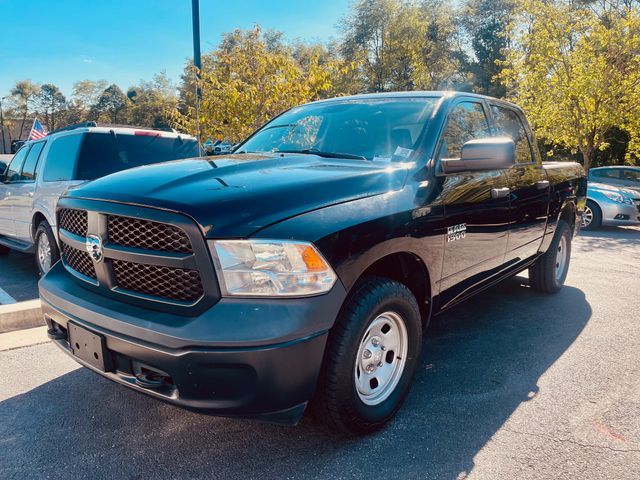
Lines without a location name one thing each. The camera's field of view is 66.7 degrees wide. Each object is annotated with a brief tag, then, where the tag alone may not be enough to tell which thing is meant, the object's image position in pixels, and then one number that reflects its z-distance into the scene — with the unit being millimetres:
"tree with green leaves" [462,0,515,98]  33500
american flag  19625
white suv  5273
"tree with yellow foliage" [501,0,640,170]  13938
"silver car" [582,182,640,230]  10531
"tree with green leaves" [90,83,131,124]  60988
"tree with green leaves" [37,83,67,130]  62625
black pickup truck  1956
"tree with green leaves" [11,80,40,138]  63781
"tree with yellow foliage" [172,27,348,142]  8828
